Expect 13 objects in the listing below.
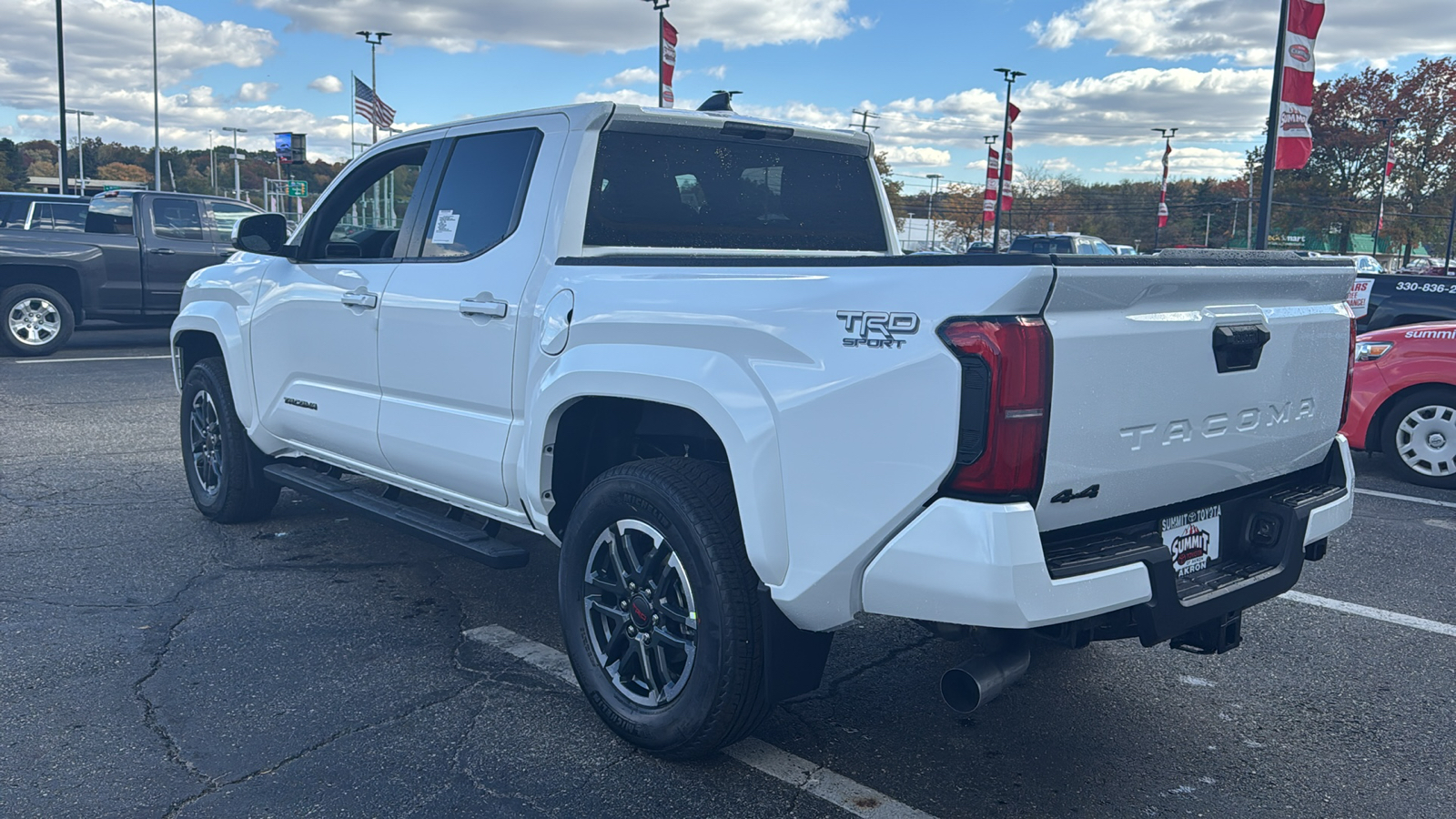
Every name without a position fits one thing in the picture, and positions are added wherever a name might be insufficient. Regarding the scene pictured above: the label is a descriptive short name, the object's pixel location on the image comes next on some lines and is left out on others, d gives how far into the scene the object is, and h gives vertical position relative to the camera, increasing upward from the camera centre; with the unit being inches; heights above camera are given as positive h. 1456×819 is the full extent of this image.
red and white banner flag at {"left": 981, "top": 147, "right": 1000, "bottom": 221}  1733.1 +146.7
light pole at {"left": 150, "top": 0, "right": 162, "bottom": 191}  1939.2 +173.0
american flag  1253.7 +158.0
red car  288.4 -30.8
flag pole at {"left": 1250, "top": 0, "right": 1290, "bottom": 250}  525.3 +74.5
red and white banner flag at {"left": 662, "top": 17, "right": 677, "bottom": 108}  911.0 +165.0
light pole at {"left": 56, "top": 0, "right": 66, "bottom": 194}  1198.9 +189.0
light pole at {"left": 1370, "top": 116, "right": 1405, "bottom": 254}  2340.3 +327.0
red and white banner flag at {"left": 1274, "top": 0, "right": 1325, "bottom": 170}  514.6 +90.6
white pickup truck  98.9 -15.7
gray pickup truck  503.2 -13.8
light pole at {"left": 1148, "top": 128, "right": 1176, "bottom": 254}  2075.4 +139.8
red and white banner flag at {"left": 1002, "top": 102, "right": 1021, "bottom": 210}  1576.0 +142.3
